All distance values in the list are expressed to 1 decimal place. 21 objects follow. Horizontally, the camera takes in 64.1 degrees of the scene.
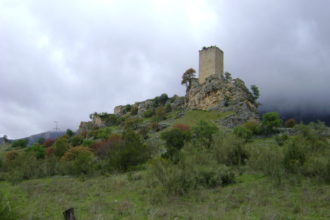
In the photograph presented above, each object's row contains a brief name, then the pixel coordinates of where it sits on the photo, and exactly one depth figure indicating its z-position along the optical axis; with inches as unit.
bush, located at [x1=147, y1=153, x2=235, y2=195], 450.6
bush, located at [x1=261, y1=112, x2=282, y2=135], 1390.3
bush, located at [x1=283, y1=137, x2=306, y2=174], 479.2
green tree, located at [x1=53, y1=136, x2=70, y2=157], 1528.7
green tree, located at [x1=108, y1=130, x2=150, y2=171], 845.8
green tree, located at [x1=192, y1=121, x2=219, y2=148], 1175.9
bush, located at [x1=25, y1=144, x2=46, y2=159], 1557.3
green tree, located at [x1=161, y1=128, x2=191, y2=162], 1096.2
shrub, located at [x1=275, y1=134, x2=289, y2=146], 1006.9
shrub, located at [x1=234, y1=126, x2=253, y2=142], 1153.4
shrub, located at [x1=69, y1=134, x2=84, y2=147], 1995.8
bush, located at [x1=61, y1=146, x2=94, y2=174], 840.9
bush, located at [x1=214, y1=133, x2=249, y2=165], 676.7
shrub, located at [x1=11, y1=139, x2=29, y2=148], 2502.5
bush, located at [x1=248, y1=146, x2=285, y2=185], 461.7
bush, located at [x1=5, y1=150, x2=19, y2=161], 1552.7
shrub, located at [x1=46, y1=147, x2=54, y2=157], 1625.9
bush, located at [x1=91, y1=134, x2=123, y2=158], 1210.6
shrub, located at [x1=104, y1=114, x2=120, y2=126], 2856.8
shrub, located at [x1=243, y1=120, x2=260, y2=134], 1406.3
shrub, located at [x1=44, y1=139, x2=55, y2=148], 2226.6
